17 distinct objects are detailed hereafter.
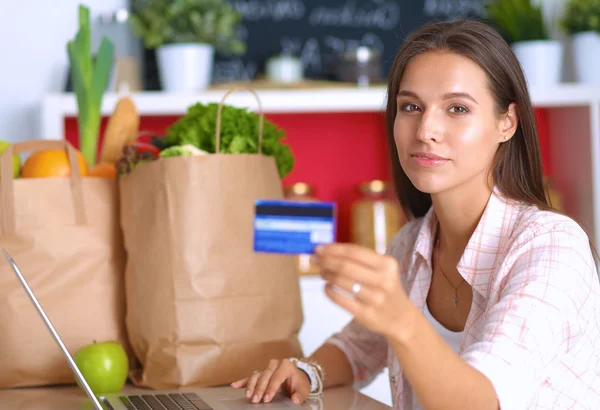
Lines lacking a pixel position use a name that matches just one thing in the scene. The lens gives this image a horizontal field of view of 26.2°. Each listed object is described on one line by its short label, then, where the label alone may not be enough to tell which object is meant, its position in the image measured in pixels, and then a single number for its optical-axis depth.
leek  2.38
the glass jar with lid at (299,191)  3.43
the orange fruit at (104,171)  2.27
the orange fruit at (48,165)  2.17
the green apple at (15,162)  2.20
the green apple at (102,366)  2.07
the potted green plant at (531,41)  3.30
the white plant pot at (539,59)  3.29
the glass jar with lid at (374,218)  3.39
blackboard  3.55
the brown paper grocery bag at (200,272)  2.08
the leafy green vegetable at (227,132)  2.14
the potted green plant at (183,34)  3.23
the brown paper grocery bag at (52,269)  2.13
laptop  1.95
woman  1.67
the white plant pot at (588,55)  3.31
